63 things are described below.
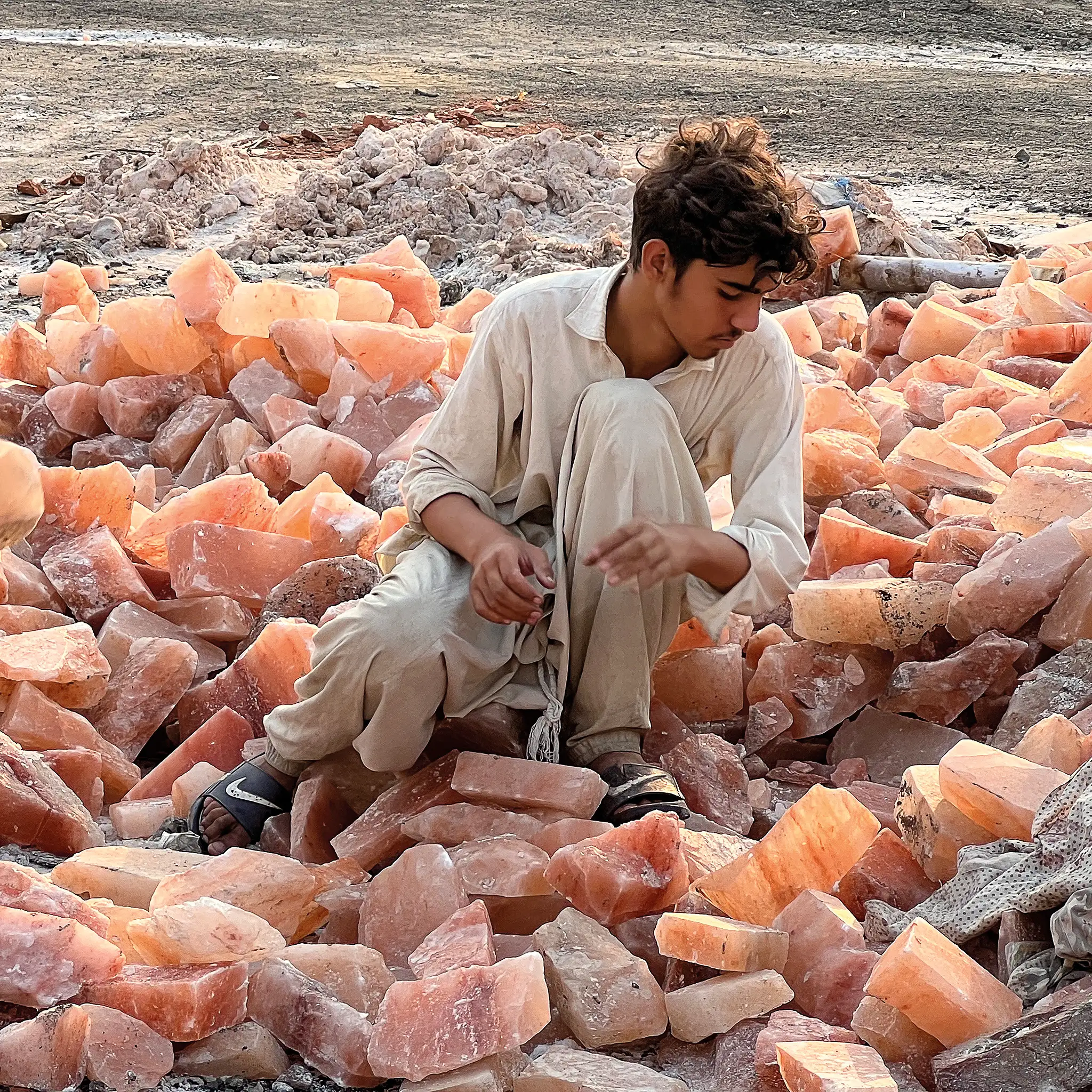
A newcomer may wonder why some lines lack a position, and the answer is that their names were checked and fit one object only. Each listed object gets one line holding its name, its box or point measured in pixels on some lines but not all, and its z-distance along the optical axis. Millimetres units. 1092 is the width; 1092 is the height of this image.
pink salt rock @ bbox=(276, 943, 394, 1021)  3025
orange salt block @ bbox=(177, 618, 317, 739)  3652
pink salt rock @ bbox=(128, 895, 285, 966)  3008
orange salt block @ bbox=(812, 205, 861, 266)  6023
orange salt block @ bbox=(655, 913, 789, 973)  2983
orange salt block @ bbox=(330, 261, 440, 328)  5027
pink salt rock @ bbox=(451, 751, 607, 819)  3295
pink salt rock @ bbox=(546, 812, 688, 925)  3113
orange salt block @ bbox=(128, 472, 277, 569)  4085
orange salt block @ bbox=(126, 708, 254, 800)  3583
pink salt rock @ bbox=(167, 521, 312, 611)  3885
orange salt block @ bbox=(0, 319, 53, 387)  4899
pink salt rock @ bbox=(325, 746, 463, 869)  3292
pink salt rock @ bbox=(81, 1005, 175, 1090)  2921
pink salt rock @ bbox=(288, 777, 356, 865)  3359
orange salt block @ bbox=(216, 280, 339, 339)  4645
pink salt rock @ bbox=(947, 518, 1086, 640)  3710
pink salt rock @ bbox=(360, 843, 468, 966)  3137
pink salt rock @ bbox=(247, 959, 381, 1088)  2951
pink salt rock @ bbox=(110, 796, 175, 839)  3492
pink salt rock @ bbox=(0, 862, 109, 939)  3061
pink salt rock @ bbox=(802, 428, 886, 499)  4258
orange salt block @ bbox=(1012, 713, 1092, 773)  3299
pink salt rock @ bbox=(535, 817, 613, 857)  3246
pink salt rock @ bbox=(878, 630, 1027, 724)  3671
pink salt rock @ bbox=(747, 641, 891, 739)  3719
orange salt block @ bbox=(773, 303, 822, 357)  5035
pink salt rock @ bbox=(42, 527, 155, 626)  3926
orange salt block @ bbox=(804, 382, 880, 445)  4472
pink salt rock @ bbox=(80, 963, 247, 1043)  2944
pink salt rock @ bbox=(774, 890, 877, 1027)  3013
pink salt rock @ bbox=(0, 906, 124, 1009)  2968
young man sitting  3288
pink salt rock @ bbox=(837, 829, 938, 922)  3176
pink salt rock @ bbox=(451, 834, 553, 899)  3155
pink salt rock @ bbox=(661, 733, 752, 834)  3491
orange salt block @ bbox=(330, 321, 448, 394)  4592
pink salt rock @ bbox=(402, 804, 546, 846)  3271
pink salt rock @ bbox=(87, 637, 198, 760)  3717
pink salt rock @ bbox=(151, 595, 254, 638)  3901
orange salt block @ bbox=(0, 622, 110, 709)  3609
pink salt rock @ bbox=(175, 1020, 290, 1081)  2956
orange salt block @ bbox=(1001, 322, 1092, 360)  4822
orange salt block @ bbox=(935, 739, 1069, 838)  3127
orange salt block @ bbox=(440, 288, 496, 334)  5096
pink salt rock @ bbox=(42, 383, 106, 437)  4703
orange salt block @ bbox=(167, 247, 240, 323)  4728
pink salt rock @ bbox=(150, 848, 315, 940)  3143
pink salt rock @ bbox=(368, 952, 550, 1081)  2892
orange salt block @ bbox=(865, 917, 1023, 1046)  2885
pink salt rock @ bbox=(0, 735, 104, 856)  3348
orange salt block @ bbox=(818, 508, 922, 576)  3956
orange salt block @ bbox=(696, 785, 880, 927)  3159
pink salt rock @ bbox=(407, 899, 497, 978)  2983
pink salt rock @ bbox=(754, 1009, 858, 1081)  2903
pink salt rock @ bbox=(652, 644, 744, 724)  3728
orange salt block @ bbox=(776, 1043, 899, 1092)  2795
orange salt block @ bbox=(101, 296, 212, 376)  4682
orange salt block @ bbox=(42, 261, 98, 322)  5301
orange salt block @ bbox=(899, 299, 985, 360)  5037
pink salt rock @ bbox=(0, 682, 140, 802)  3565
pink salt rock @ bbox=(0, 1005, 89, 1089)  2911
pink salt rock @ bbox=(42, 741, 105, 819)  3514
